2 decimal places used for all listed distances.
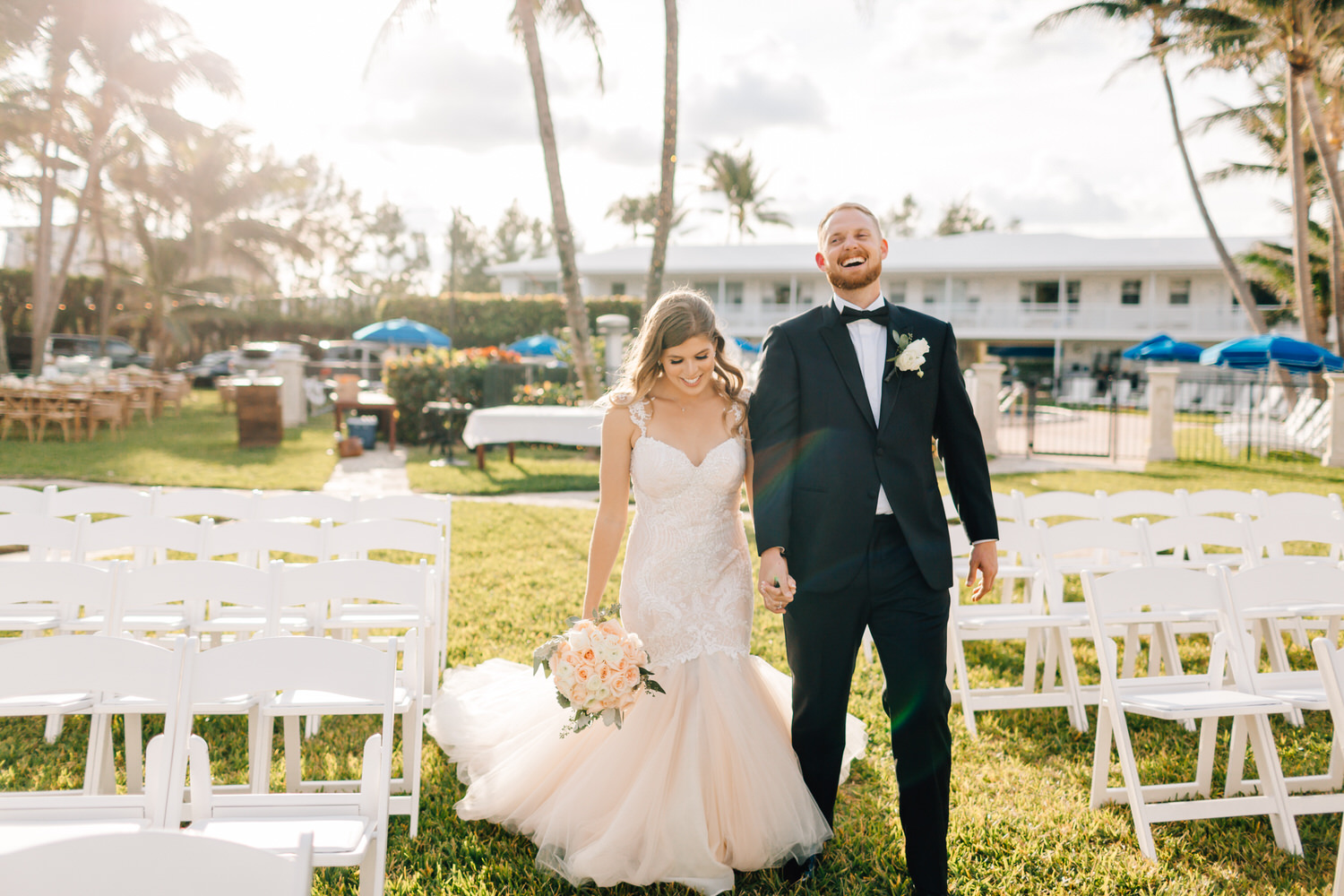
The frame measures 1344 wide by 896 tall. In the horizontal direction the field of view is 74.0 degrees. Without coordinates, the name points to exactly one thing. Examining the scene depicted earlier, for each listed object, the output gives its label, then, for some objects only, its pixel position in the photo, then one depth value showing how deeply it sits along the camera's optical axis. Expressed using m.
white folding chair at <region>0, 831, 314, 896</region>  1.50
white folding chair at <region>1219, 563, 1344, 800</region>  3.57
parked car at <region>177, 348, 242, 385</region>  31.81
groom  2.85
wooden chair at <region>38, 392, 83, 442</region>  15.23
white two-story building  33.69
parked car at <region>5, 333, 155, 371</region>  31.44
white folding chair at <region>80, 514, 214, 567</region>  4.69
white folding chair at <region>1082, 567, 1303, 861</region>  3.30
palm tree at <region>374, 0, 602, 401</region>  12.83
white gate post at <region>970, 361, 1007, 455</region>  15.70
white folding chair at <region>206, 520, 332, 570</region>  4.62
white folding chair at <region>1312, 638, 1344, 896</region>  2.97
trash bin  15.48
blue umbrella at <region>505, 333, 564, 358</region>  24.81
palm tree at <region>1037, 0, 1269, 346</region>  19.25
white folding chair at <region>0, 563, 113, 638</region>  3.53
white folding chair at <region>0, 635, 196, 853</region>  2.58
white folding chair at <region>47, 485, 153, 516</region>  5.46
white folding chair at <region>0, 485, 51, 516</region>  5.53
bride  3.00
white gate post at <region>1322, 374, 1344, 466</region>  14.69
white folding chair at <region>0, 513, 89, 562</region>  4.67
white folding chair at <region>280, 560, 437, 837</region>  3.29
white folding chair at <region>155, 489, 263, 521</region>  5.48
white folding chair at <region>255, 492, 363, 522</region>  5.49
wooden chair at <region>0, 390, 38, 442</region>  15.21
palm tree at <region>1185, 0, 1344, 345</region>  15.86
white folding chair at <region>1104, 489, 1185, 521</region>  5.73
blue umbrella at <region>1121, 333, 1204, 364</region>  24.36
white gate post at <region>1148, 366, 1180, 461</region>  15.84
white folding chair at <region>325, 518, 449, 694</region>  4.62
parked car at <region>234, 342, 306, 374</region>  29.43
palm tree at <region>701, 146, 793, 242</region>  44.81
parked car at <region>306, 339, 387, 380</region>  28.52
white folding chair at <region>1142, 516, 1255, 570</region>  4.77
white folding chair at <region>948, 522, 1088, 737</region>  4.43
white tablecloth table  13.34
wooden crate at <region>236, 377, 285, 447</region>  15.32
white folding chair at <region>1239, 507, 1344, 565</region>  5.10
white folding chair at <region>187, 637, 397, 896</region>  2.57
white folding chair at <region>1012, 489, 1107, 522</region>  5.54
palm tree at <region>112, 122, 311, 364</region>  30.33
